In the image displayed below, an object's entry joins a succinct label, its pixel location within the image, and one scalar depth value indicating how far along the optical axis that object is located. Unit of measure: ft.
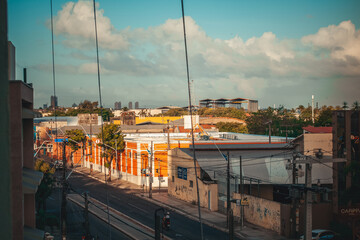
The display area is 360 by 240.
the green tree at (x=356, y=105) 284.69
